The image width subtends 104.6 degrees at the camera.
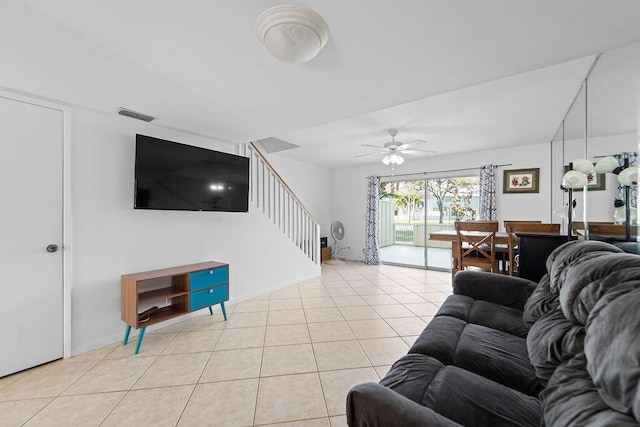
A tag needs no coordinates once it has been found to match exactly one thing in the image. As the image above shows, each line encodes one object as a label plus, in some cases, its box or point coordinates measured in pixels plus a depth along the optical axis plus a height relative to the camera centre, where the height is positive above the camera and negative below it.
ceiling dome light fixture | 1.17 +0.91
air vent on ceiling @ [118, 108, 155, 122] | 2.33 +0.94
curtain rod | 4.58 +0.86
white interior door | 1.87 -0.19
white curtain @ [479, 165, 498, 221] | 4.57 +0.36
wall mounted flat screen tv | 2.40 +0.37
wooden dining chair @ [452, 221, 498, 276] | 3.33 -0.48
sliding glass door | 5.17 -0.04
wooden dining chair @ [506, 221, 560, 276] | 2.83 -0.20
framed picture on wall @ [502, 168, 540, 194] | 4.28 +0.57
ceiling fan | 3.69 +1.01
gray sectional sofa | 0.71 -0.62
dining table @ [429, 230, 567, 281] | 2.22 -0.34
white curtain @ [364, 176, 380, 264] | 5.88 -0.27
